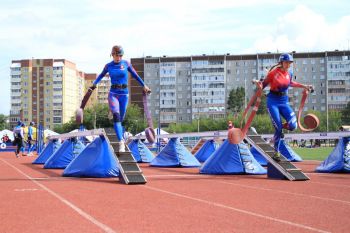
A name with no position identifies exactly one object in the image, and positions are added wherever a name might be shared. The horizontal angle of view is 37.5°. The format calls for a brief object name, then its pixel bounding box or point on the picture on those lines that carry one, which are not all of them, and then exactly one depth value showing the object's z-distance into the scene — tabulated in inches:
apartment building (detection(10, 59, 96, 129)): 6458.2
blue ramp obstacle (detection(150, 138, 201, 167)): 847.1
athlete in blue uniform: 566.9
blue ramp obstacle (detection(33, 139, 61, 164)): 930.9
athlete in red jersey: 591.8
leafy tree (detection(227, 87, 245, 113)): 4872.0
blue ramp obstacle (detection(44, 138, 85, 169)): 765.3
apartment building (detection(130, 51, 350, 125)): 4992.6
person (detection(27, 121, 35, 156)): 1284.9
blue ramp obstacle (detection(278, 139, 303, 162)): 1060.5
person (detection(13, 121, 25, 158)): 1222.9
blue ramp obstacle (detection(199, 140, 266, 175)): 631.8
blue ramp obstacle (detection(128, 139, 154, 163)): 1015.0
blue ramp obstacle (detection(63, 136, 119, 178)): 570.9
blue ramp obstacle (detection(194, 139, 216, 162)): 1027.3
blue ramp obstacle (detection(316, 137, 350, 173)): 666.2
